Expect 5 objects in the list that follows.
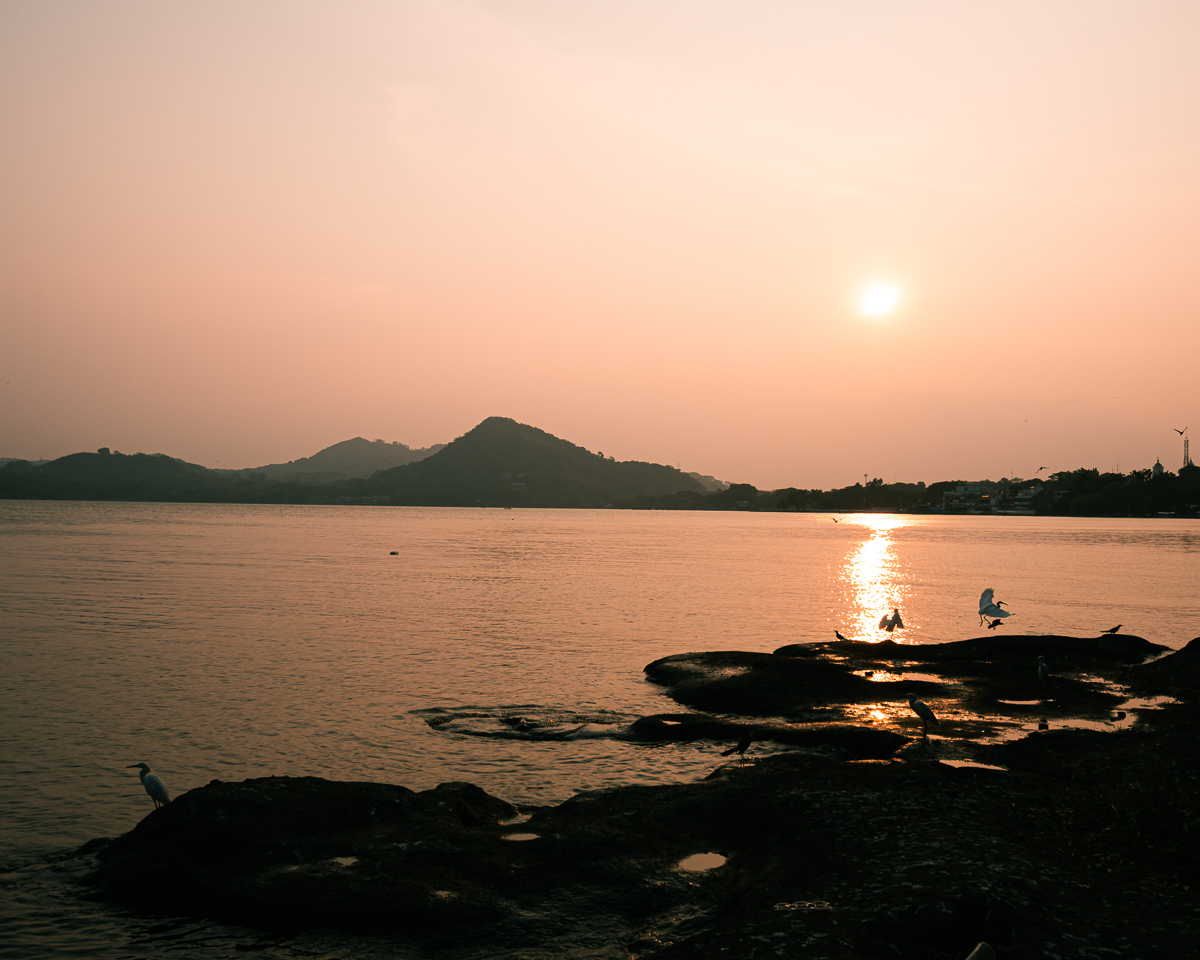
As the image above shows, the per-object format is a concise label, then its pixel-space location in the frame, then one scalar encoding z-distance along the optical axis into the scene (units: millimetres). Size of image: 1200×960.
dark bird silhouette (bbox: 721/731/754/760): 17812
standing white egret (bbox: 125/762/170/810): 13977
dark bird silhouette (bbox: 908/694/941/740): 18922
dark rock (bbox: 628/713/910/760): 18578
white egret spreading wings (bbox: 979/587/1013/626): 32312
